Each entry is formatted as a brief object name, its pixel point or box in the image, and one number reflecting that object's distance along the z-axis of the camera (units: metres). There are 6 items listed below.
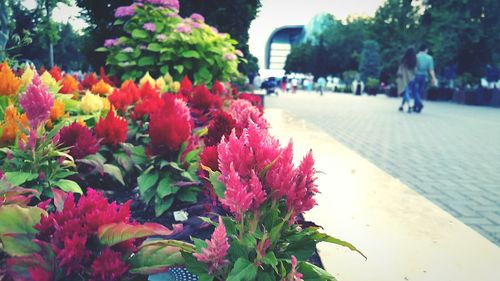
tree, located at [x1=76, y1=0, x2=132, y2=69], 9.08
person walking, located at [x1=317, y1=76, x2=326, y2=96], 44.06
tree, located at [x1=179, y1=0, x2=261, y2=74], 10.39
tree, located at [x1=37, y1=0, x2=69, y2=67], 6.57
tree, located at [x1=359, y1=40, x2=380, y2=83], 68.38
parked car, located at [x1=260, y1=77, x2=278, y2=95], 37.41
